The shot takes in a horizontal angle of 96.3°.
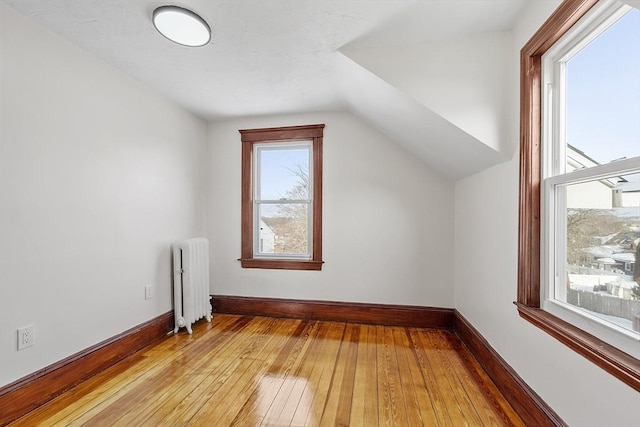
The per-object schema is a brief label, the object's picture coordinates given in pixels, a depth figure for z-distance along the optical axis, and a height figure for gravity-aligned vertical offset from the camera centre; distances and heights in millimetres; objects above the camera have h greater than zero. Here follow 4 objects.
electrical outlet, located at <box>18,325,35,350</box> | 1633 -720
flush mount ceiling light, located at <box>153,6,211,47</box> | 1592 +1110
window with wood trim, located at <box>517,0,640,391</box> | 1043 +107
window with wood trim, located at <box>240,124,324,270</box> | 3238 +202
